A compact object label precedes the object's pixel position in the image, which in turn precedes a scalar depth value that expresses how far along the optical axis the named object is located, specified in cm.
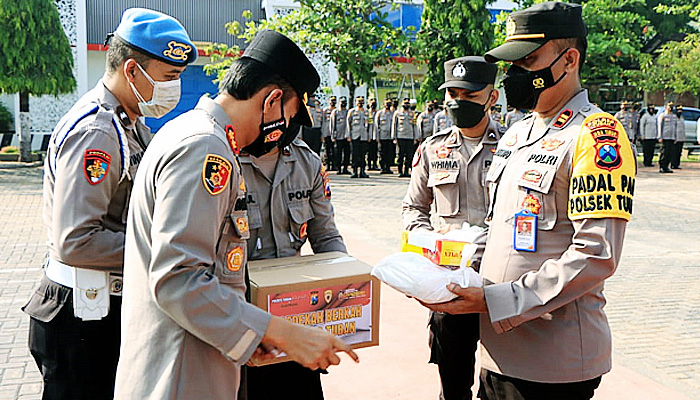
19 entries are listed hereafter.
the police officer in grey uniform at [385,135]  1956
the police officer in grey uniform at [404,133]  1909
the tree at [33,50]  1819
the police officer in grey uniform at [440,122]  1838
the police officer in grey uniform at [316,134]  1816
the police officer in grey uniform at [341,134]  1947
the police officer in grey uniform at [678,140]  2077
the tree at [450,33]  1944
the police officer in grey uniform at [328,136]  2014
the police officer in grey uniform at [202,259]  180
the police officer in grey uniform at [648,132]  2198
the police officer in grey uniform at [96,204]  256
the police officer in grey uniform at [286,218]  301
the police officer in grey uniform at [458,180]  374
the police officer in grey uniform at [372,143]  1959
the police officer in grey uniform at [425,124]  1912
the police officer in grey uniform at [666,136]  2028
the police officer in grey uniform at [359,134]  1866
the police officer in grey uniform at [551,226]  230
